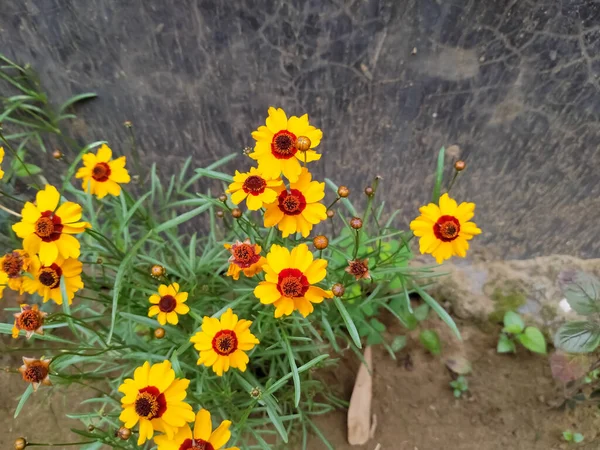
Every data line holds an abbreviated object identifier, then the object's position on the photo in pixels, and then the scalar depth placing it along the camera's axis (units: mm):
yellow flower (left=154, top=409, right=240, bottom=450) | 230
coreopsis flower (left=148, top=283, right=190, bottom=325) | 273
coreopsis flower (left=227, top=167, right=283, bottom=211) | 233
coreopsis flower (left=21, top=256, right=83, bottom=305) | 257
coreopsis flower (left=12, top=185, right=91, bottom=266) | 236
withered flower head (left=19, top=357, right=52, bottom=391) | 230
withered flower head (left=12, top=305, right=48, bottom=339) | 235
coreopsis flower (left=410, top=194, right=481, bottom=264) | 241
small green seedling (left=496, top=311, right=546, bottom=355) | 400
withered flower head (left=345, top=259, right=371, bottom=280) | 245
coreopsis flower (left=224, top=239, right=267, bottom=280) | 243
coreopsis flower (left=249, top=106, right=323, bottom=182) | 234
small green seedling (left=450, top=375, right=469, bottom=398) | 406
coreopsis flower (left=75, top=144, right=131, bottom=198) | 311
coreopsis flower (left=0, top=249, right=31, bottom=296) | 249
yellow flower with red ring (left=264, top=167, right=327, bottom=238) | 241
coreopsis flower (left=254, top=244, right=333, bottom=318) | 230
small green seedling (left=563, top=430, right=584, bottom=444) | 371
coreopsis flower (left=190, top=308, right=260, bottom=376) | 249
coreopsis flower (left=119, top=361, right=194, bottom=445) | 224
